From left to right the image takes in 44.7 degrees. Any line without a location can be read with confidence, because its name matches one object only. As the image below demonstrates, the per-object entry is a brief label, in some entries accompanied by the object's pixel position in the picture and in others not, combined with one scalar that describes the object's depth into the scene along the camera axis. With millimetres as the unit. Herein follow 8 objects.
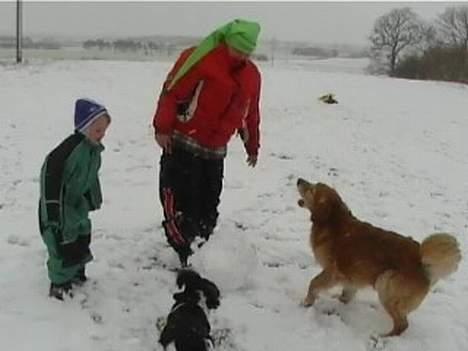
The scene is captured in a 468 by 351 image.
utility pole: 27684
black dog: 3266
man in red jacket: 4062
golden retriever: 3646
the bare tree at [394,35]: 76875
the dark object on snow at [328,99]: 17875
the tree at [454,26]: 70250
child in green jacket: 3672
